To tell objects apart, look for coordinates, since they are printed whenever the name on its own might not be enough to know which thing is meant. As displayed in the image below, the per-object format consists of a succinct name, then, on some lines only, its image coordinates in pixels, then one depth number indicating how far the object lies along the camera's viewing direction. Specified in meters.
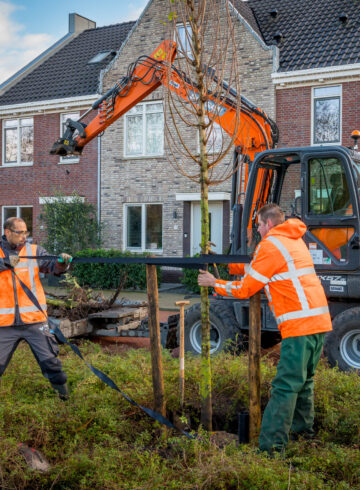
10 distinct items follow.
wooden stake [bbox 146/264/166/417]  4.71
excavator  6.80
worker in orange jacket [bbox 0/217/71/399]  5.37
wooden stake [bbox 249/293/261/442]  4.48
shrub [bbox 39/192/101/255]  18.38
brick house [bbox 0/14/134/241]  19.72
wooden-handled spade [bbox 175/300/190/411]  4.99
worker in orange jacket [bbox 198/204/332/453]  4.32
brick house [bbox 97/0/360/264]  15.73
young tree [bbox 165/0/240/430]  4.56
